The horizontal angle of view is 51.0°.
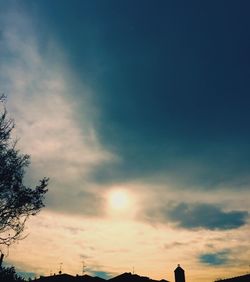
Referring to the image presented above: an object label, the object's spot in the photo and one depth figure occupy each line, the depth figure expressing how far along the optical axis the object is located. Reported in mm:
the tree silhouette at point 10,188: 15043
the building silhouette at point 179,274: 39431
